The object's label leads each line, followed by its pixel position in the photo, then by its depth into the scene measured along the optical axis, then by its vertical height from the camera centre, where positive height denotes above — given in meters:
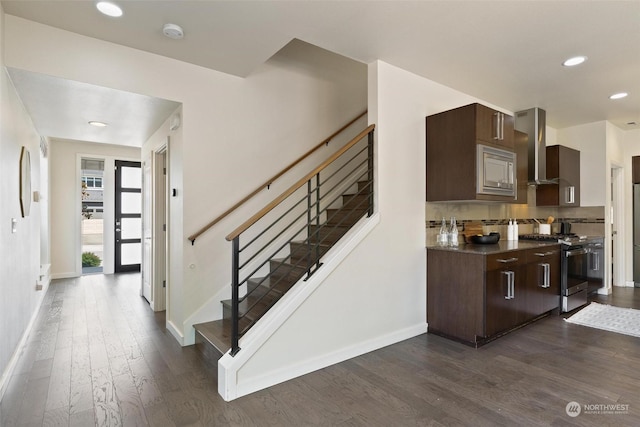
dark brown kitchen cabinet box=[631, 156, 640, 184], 5.59 +0.70
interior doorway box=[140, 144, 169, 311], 4.29 -0.23
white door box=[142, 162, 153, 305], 4.61 -0.33
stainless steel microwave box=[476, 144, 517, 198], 3.24 +0.40
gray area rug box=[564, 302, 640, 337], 3.54 -1.22
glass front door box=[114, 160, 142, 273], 7.32 -0.13
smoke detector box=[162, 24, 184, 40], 2.50 +1.35
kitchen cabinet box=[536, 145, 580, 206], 4.86 +0.48
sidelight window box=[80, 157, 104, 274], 7.30 -0.05
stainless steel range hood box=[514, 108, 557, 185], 4.52 +0.92
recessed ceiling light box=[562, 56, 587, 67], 3.09 +1.39
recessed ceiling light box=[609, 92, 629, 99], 3.98 +1.38
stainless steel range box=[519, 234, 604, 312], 4.08 -0.70
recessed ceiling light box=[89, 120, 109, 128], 3.91 +1.02
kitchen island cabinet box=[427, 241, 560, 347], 3.06 -0.75
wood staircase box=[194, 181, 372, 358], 2.89 -0.73
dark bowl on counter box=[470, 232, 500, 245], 3.75 -0.31
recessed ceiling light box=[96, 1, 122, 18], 2.24 +1.36
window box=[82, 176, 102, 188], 7.42 +0.65
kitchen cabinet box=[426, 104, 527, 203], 3.22 +0.55
